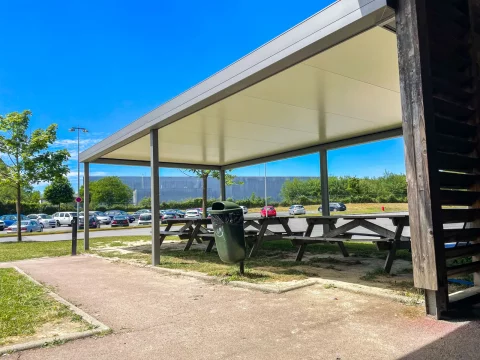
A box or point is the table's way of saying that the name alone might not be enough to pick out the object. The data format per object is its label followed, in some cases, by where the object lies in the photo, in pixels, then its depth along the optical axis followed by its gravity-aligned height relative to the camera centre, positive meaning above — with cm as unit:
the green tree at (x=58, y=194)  4828 +240
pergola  357 +183
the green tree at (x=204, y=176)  2516 +216
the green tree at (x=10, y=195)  4822 +259
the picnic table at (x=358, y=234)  616 -65
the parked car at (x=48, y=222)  3544 -97
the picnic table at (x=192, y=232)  1024 -70
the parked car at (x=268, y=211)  3473 -64
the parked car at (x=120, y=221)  3250 -100
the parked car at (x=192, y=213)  3900 -62
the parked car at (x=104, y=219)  3691 -89
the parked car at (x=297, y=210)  4812 -85
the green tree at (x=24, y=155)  1889 +302
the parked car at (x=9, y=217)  3761 -36
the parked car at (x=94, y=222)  3186 -104
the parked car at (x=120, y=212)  3976 -48
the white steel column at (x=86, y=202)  1255 +30
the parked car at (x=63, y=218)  3731 -64
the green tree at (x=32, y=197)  5176 +231
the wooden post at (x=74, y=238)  1140 -84
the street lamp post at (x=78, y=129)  3442 +800
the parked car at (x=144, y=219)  3448 -95
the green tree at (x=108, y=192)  6115 +303
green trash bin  606 -45
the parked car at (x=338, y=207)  4941 -64
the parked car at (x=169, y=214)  3895 -68
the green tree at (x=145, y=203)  5925 +96
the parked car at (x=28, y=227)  2604 -101
